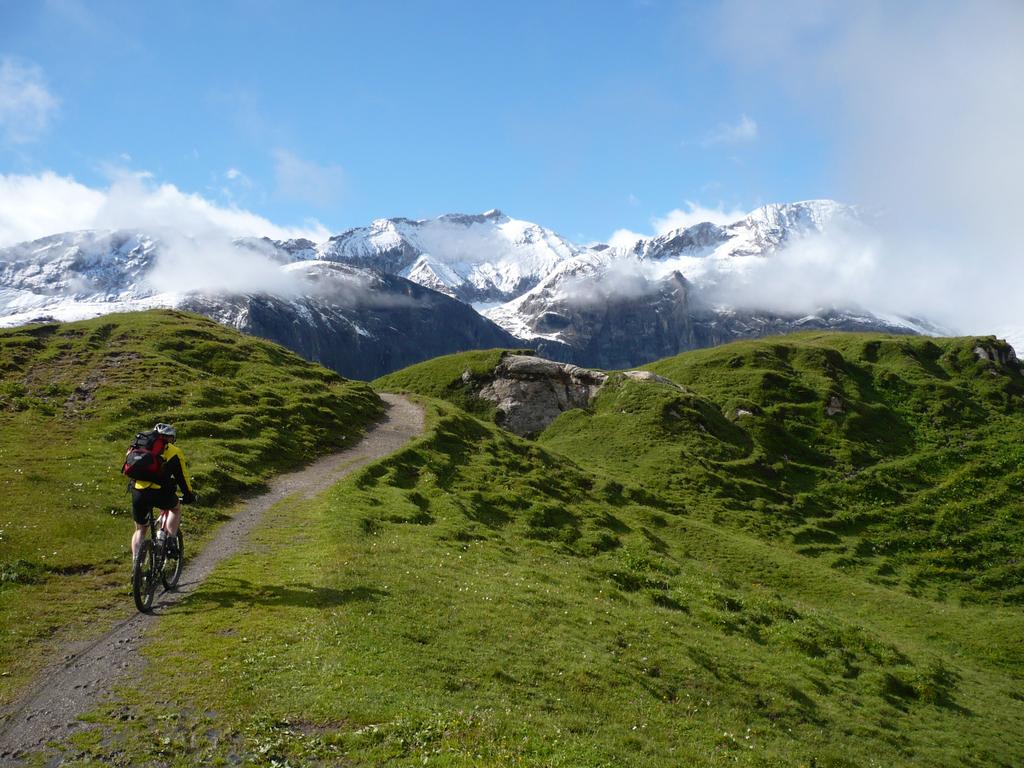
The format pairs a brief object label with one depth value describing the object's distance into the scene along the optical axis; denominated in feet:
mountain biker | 60.49
